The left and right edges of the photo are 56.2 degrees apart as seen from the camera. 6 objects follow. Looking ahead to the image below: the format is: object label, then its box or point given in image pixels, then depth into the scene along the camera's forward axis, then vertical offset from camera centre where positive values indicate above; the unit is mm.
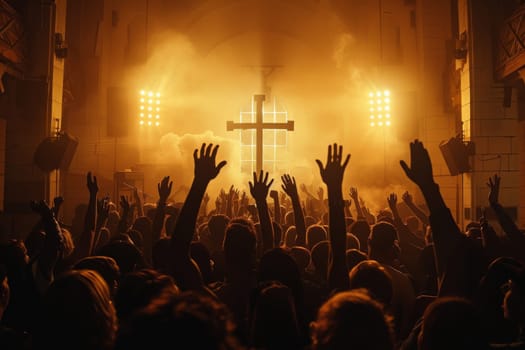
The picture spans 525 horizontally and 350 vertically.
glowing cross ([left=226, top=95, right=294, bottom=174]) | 14203 +2074
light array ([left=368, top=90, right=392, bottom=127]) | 15478 +2785
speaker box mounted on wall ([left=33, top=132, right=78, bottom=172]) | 10219 +858
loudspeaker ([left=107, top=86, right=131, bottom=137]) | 14992 +2583
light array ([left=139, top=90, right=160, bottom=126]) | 15720 +2852
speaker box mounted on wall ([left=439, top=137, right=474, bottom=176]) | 10539 +936
